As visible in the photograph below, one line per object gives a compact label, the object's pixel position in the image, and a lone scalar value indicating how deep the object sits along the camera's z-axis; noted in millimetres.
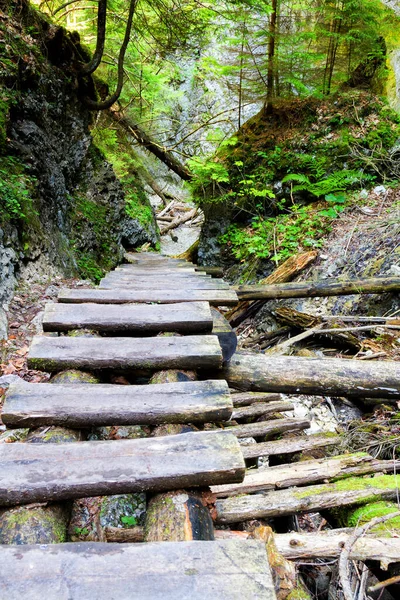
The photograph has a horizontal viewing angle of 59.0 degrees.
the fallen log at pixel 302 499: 1838
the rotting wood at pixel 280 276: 6180
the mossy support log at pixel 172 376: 2233
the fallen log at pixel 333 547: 1495
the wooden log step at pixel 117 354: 2260
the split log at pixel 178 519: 1291
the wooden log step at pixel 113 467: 1363
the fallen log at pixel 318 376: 2408
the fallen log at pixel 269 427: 2761
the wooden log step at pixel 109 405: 1792
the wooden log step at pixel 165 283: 4355
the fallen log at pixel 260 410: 3045
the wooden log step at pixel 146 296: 3328
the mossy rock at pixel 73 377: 2158
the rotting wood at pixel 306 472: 2094
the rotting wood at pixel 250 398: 3332
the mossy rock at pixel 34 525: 1245
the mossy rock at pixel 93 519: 1450
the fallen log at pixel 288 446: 2510
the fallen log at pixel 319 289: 4457
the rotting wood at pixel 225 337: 2596
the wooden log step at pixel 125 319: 2736
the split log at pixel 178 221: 18425
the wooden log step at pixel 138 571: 1012
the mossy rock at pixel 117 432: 2283
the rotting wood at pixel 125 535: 1571
